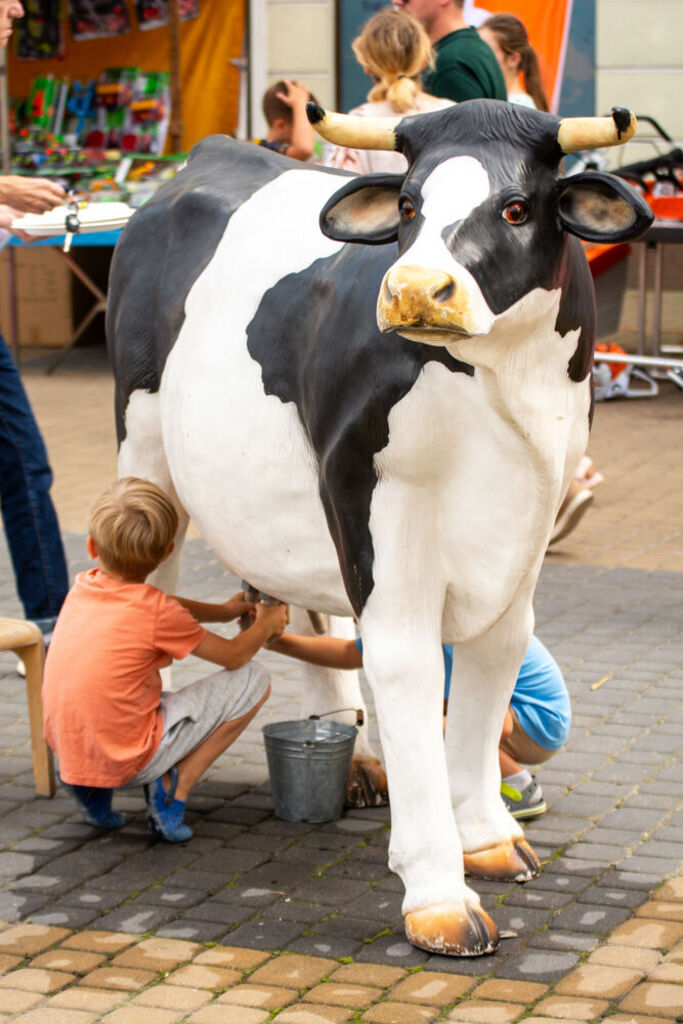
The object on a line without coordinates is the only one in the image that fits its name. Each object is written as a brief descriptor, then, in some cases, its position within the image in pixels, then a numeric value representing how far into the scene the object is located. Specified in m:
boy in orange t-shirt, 7.89
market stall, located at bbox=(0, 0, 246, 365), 25.31
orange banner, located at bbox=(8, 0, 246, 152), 25.67
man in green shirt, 10.03
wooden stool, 8.91
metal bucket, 8.37
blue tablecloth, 23.00
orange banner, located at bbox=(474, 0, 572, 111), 21.25
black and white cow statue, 5.83
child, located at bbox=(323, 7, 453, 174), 11.87
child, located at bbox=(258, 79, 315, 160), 16.30
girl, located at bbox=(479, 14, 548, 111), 14.66
